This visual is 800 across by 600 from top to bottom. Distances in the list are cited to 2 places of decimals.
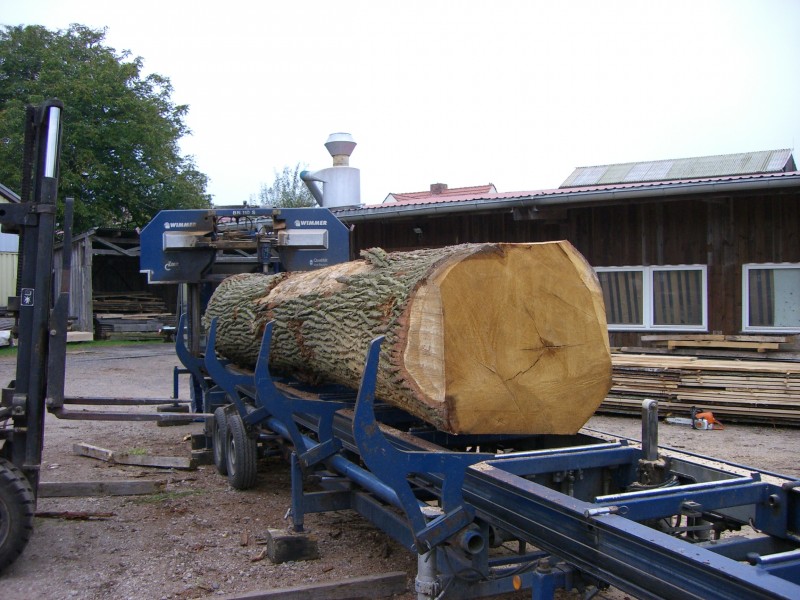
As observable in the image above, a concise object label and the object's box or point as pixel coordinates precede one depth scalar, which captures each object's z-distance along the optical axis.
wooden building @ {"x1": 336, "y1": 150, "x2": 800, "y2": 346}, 10.12
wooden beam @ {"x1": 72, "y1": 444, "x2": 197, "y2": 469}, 7.07
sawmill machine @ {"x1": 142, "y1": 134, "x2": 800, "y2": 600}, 2.35
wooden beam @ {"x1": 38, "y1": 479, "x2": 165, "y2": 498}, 5.55
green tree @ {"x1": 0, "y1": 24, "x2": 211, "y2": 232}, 27.27
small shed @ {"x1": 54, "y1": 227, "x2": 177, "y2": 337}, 22.05
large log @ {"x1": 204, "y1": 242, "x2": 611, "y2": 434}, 3.78
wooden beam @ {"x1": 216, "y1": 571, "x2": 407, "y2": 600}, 4.09
